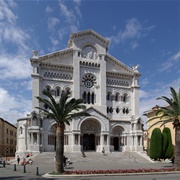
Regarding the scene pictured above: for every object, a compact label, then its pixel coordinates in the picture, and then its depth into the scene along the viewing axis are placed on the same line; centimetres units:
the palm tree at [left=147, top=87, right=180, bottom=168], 2171
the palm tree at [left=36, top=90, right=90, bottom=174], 1940
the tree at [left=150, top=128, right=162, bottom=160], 2937
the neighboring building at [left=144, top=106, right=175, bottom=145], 3933
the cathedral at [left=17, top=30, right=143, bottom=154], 3580
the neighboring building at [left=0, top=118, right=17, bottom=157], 5071
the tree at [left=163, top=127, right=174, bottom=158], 2976
